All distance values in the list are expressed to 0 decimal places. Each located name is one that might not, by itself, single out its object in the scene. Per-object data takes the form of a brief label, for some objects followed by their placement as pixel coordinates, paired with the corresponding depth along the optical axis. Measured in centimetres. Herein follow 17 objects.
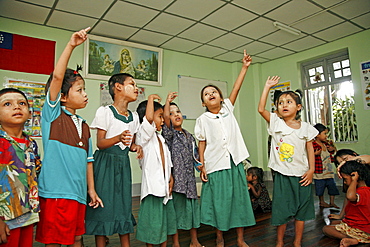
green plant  475
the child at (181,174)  193
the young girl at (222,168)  195
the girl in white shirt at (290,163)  196
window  484
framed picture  424
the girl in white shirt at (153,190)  172
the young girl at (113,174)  159
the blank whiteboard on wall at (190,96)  520
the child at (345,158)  233
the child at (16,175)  118
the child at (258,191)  309
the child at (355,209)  206
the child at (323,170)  332
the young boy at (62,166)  129
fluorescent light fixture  413
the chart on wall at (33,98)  371
